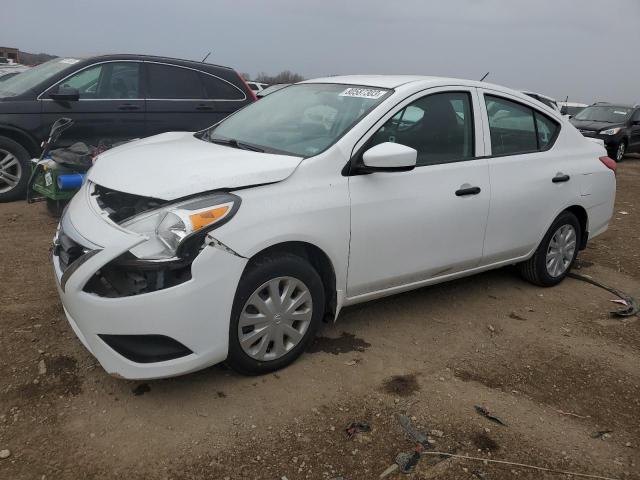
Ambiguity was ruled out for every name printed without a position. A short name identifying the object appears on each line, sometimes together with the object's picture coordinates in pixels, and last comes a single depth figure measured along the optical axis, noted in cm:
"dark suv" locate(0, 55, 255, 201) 647
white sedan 265
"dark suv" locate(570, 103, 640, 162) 1447
